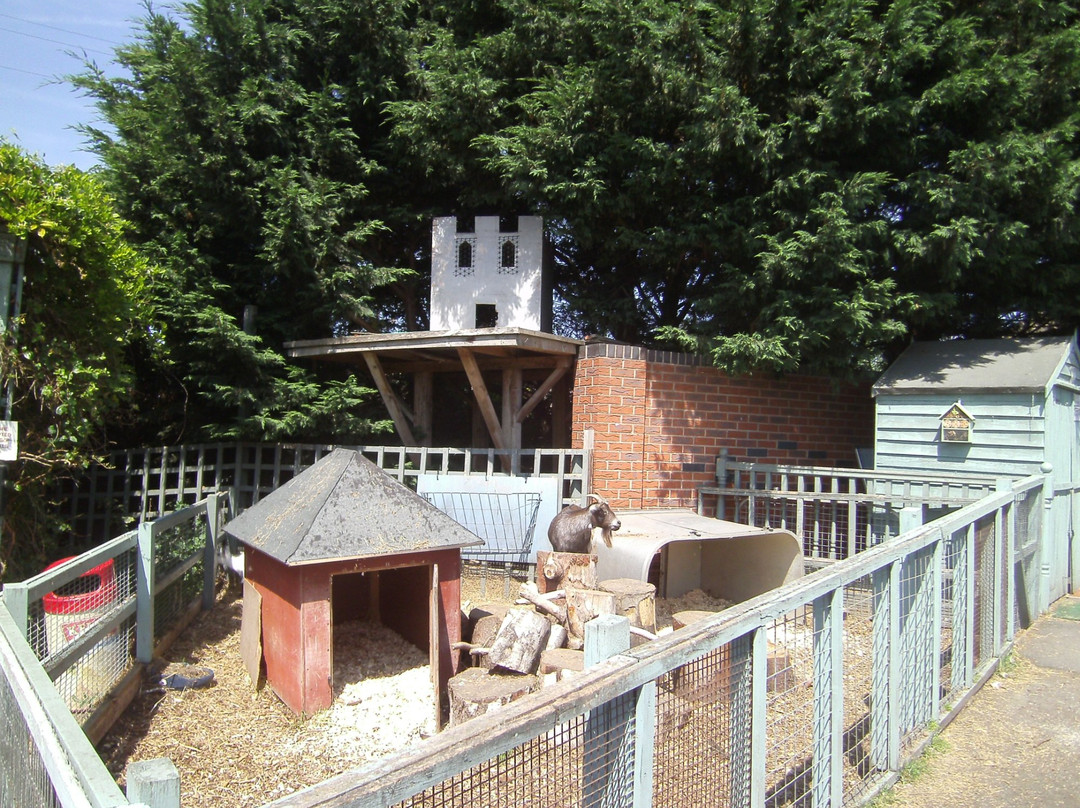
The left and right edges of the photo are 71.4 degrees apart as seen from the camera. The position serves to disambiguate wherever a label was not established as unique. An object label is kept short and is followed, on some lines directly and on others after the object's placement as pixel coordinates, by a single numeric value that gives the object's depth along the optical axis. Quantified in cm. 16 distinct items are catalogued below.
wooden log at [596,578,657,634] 506
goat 557
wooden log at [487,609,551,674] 460
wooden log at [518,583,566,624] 515
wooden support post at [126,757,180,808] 125
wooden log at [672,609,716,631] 562
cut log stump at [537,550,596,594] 544
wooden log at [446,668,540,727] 414
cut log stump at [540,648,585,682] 437
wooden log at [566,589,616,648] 493
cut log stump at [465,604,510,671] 510
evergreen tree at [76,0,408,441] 765
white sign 524
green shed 606
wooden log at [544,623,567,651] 493
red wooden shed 452
